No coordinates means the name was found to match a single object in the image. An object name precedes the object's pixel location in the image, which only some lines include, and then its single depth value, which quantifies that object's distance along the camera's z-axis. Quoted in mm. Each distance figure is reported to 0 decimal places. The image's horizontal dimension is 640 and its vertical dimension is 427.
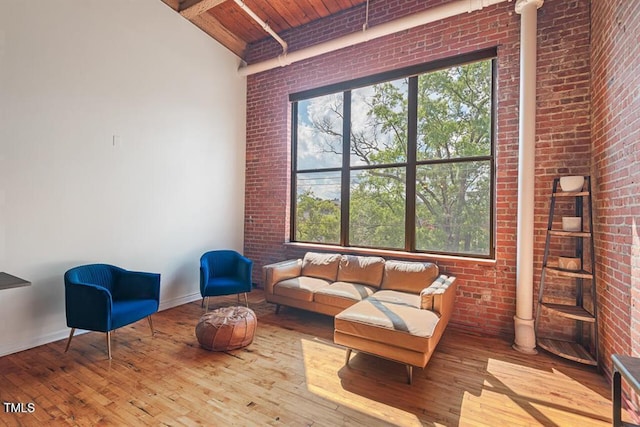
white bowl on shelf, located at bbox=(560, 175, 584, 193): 2617
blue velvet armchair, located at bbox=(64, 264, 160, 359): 2555
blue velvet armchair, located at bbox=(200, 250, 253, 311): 3625
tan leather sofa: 2295
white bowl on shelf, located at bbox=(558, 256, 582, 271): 2672
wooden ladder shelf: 2557
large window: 3420
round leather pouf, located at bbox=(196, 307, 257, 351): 2703
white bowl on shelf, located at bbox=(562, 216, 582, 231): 2666
